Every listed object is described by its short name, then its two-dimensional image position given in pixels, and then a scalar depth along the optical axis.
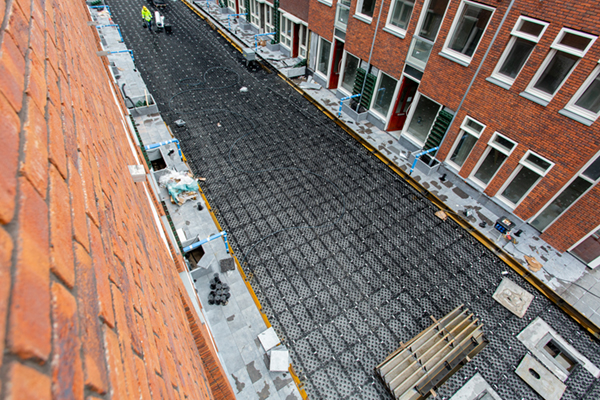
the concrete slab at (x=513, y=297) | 7.84
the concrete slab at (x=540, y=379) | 6.62
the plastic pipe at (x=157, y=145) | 10.67
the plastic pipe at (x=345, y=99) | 13.62
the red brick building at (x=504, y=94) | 7.39
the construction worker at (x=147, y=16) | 19.36
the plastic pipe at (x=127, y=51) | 15.98
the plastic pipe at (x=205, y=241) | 7.99
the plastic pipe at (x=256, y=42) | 18.34
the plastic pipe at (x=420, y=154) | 11.00
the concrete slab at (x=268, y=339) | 6.95
